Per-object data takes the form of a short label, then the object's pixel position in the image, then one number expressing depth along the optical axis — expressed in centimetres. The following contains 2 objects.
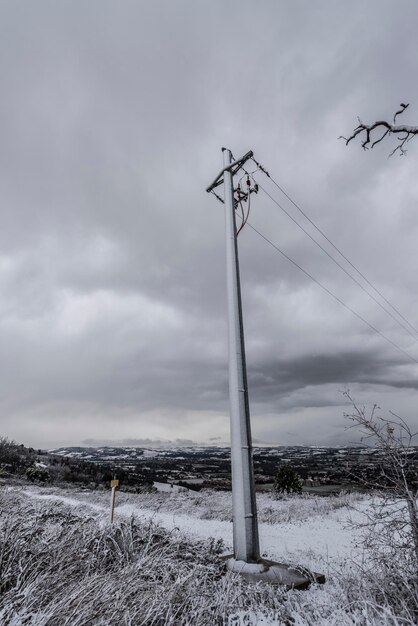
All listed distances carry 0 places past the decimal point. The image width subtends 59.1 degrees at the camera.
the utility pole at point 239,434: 648
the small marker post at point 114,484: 1297
